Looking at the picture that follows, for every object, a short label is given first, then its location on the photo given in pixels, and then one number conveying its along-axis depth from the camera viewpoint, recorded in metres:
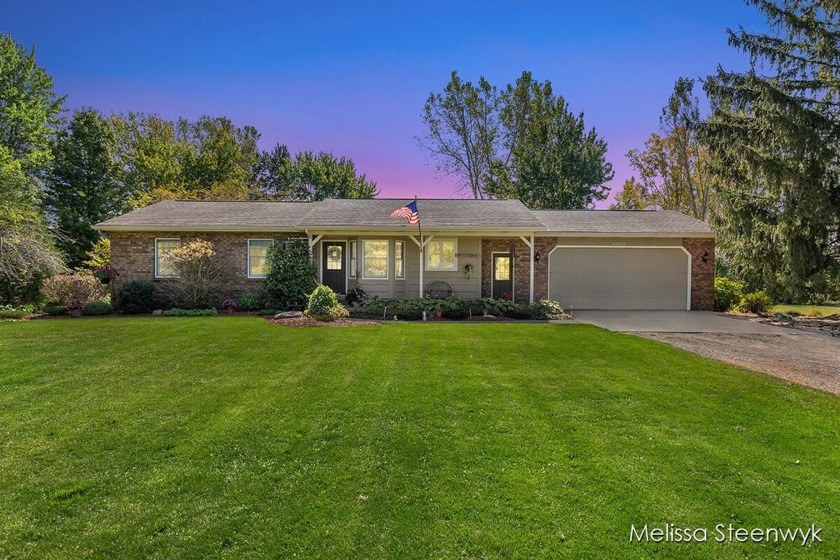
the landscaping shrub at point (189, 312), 12.97
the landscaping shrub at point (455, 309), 12.76
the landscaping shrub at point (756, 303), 14.91
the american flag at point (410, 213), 13.16
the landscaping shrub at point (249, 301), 14.09
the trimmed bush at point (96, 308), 13.10
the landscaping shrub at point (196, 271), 13.87
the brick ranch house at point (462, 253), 14.68
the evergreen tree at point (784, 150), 12.21
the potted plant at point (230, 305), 14.10
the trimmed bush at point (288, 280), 13.87
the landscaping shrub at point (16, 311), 12.20
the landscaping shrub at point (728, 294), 15.65
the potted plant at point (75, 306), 13.38
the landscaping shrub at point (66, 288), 13.98
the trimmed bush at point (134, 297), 13.41
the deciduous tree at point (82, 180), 24.22
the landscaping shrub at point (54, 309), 12.78
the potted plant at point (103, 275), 15.68
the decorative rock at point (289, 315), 12.17
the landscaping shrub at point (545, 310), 13.02
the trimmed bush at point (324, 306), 11.74
